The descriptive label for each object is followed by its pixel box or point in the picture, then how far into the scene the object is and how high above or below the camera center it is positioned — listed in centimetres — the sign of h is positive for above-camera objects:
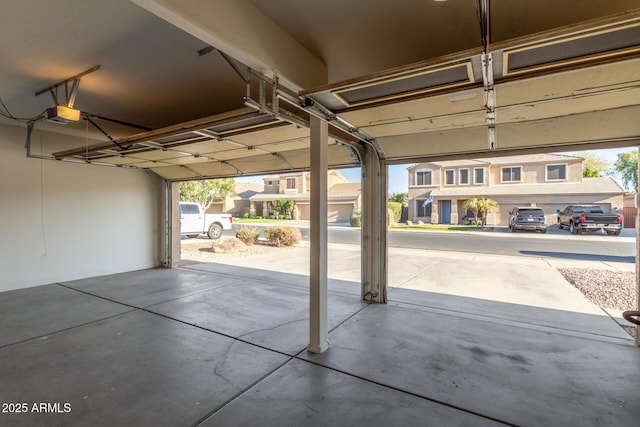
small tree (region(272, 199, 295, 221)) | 2575 +98
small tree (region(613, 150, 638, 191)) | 2419 +405
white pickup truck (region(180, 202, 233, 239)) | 1188 -18
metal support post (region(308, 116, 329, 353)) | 308 -13
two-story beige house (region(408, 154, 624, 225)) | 1702 +185
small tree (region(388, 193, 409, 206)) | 2325 +150
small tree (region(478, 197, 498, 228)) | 1819 +64
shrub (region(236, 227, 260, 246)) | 1120 -70
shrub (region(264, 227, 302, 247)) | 1161 -74
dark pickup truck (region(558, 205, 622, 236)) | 1306 -17
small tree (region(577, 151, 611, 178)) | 2183 +397
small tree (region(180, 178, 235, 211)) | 1462 +135
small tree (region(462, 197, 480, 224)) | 1834 +71
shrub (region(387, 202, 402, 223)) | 2155 +50
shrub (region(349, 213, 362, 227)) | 2036 -21
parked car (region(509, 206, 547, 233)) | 1492 -19
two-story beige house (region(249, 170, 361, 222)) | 2445 +188
